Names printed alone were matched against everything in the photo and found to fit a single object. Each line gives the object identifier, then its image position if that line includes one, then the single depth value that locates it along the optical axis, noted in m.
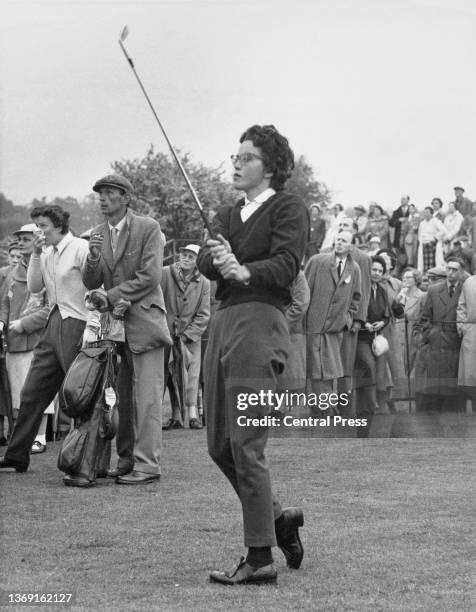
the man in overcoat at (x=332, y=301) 11.23
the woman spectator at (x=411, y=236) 18.70
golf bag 7.96
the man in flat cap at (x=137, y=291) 8.19
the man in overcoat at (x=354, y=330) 11.45
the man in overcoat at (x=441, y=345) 12.23
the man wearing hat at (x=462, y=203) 18.69
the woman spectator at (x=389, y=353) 11.97
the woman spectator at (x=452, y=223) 18.38
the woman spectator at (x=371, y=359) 11.58
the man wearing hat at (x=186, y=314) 12.20
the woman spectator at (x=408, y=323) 12.67
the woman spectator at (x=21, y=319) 10.16
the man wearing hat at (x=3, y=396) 10.31
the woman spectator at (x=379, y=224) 19.34
